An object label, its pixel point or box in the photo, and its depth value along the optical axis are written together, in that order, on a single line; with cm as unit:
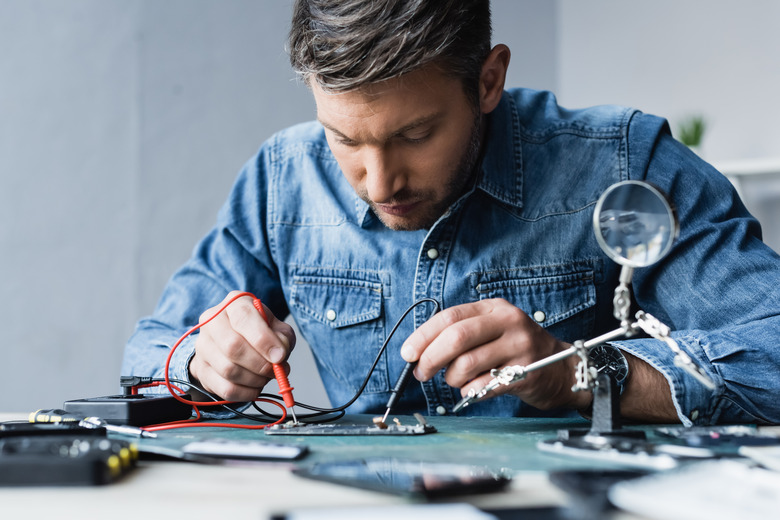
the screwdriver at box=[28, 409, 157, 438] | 91
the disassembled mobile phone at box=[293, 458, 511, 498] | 57
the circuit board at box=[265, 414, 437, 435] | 91
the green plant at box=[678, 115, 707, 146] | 289
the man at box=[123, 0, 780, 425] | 110
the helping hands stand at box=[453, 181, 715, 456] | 78
